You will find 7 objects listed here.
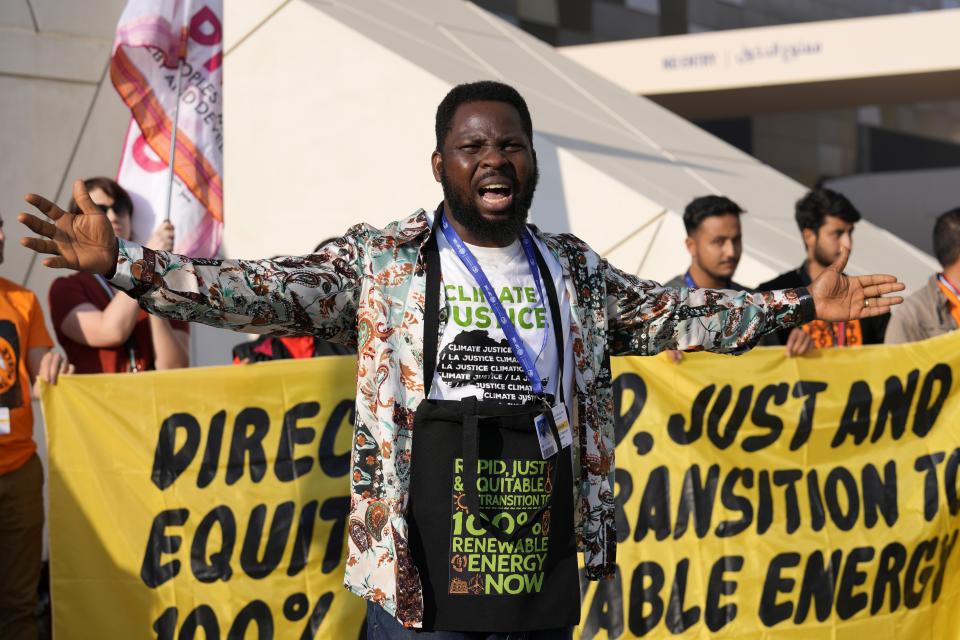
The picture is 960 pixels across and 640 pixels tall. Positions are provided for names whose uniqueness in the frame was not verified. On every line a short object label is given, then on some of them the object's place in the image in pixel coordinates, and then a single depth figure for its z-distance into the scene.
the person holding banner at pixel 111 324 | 4.73
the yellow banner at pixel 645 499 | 4.56
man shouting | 2.61
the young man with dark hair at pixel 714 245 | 5.64
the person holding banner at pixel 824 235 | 5.74
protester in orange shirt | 4.48
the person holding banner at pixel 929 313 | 5.52
